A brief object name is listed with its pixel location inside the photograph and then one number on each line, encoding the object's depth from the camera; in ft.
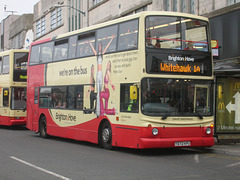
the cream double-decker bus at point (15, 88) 80.74
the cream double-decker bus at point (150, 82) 41.09
